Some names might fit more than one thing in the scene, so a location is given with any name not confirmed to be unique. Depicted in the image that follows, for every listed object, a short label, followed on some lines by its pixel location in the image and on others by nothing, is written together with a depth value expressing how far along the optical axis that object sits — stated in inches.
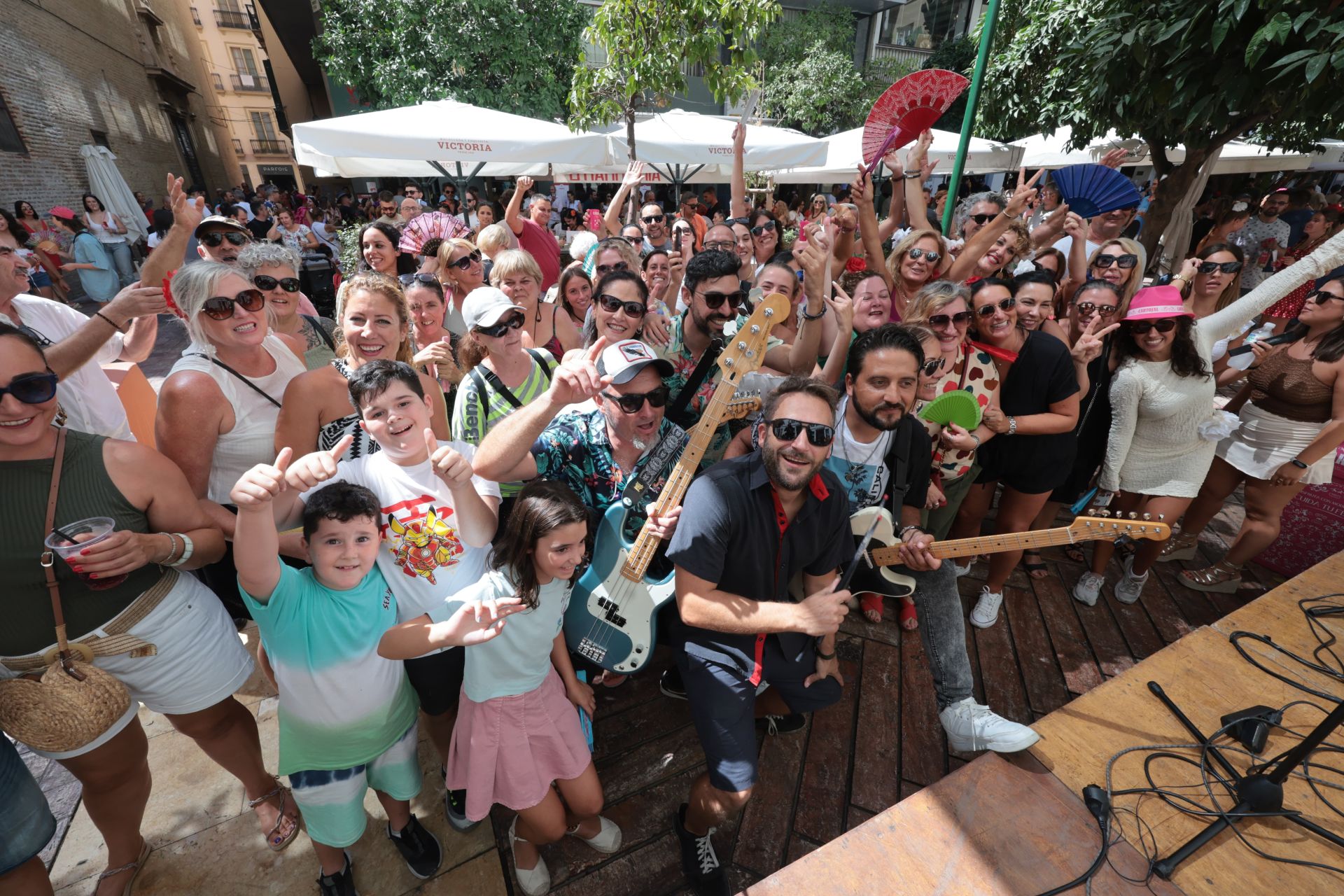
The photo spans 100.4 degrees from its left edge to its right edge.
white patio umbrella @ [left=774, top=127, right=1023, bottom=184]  356.5
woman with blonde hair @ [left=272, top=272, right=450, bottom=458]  96.6
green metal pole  178.4
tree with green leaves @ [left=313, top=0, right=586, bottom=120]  581.9
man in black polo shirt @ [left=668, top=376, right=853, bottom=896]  84.6
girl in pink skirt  81.4
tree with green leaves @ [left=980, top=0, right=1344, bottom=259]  151.4
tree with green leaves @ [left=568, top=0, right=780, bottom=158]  250.2
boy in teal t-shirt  74.1
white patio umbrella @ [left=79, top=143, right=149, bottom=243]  492.4
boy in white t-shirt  81.8
